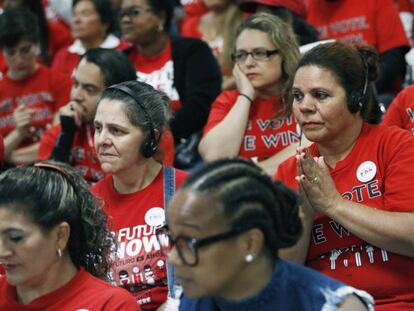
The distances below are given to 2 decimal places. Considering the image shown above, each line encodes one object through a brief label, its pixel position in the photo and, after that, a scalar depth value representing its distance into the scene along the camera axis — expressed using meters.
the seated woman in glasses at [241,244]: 3.94
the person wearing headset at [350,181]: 5.31
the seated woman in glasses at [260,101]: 7.51
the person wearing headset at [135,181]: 6.11
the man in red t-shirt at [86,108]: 7.73
